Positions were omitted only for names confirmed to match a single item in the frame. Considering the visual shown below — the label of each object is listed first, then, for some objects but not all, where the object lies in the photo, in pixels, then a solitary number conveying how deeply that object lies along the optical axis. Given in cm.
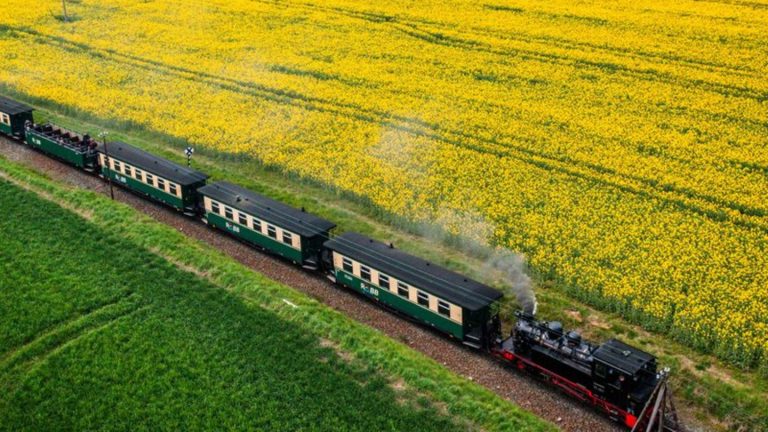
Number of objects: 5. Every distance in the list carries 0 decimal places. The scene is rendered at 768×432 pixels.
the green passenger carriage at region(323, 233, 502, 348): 3005
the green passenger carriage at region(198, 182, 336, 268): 3628
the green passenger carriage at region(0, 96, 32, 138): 5297
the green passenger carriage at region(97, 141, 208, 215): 4188
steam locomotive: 2534
